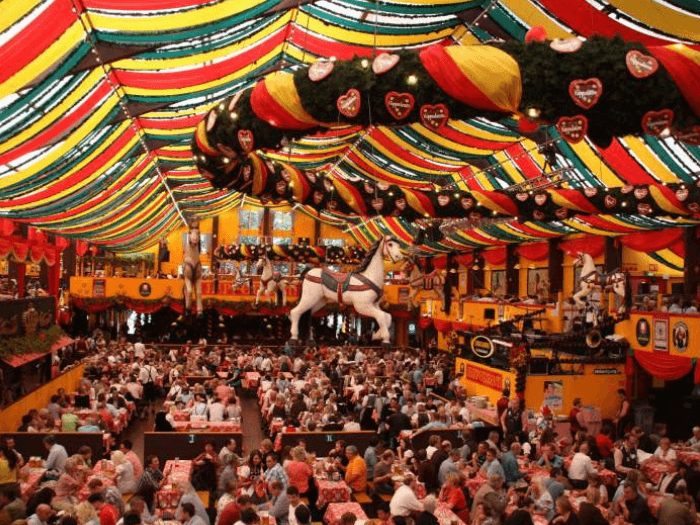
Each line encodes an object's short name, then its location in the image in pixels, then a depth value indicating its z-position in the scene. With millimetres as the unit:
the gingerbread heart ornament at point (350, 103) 4051
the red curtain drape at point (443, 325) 24258
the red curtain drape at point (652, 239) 16047
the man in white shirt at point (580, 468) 8102
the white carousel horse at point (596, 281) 12164
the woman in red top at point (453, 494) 6863
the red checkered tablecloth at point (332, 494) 7707
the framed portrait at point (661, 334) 13055
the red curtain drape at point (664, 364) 12562
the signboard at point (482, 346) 12305
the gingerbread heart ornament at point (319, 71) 4129
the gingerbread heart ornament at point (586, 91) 3707
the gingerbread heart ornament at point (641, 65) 3672
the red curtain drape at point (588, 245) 19359
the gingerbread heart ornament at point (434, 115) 4012
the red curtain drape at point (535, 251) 22125
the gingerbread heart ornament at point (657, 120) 3758
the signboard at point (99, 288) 26125
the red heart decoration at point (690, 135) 4008
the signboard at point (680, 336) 12461
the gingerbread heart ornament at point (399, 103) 4004
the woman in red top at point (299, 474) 7828
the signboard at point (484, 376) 13797
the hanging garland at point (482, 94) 3709
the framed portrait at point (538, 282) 22172
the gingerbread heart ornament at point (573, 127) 3811
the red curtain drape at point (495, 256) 24634
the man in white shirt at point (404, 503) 6402
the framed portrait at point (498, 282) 26234
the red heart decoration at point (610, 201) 7629
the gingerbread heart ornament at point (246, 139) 4508
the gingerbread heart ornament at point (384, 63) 4011
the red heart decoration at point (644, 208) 7605
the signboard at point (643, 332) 13595
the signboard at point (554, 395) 13391
